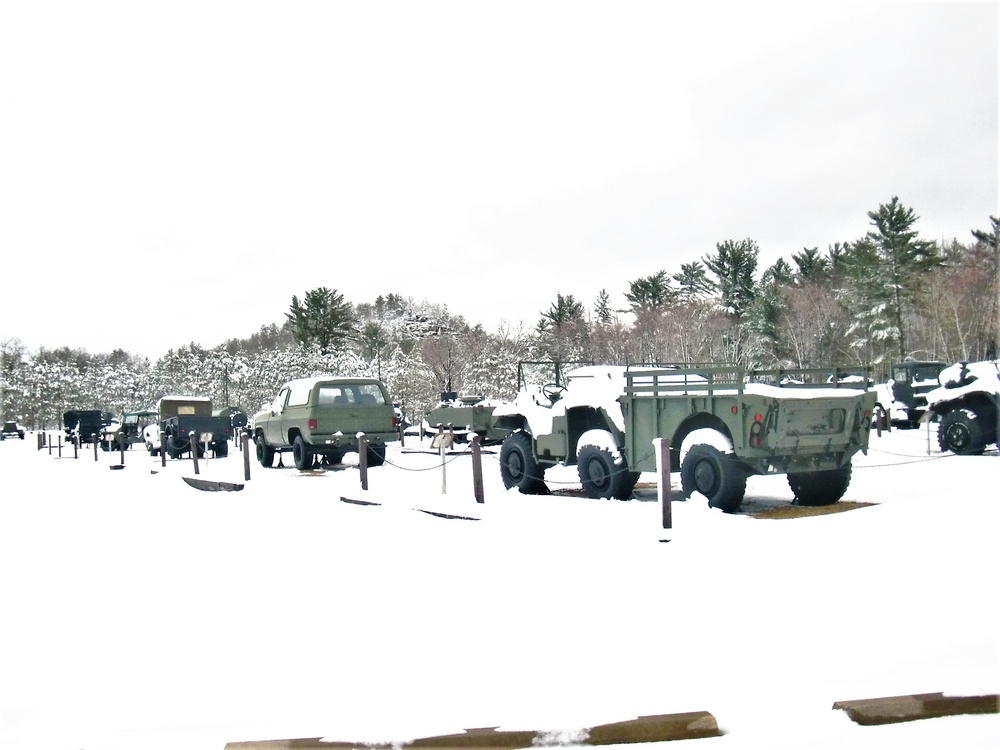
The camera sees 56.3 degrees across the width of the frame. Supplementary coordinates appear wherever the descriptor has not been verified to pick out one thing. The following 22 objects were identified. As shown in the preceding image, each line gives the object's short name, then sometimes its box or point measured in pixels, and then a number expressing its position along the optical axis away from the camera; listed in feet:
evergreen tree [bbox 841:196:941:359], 163.32
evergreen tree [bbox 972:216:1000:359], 136.36
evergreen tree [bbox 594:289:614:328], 213.87
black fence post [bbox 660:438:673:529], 29.09
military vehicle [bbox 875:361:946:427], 86.48
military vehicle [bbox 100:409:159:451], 115.03
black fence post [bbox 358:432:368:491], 46.42
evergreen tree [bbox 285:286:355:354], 227.49
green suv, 61.98
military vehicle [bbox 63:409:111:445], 133.80
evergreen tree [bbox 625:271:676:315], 213.87
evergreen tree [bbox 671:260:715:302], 205.77
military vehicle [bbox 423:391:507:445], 65.67
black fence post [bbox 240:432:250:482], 56.80
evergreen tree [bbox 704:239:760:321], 197.36
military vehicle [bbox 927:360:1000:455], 55.06
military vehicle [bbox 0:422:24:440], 191.27
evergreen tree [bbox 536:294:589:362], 190.73
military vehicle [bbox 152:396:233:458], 86.58
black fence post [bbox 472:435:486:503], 38.47
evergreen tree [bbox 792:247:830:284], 212.09
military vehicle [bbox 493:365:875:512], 33.24
